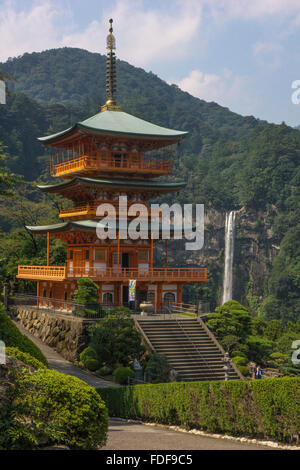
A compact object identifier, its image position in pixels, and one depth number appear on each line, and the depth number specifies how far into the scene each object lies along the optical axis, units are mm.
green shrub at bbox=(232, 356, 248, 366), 34062
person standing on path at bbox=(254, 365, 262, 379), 31578
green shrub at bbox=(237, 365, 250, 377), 33031
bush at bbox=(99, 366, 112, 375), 32469
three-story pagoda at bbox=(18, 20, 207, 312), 40625
